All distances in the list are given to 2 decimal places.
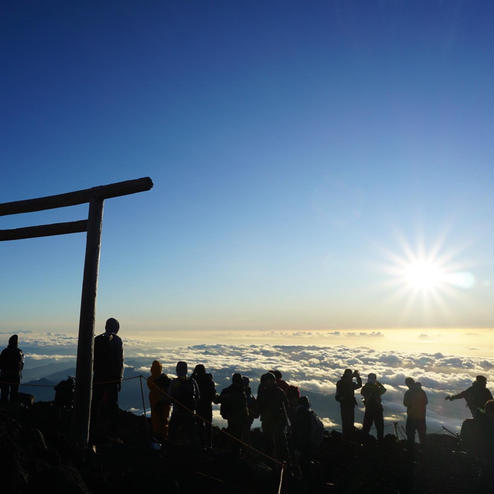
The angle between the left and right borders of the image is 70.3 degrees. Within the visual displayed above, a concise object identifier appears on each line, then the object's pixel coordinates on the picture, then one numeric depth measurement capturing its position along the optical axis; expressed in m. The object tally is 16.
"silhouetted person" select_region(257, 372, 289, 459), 8.45
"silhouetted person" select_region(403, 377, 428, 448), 11.30
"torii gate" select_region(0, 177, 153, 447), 6.40
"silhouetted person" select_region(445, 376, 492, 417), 9.44
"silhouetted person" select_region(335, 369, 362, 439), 11.77
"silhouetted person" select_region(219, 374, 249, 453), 9.02
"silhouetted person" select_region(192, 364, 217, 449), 9.68
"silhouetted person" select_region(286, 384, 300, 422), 9.20
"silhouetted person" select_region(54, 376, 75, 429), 10.61
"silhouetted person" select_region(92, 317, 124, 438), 7.77
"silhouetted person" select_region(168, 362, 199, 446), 8.27
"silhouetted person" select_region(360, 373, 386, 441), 11.41
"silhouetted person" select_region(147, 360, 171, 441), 8.52
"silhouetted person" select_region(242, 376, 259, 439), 9.96
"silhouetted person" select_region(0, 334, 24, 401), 10.89
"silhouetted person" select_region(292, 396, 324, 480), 7.61
